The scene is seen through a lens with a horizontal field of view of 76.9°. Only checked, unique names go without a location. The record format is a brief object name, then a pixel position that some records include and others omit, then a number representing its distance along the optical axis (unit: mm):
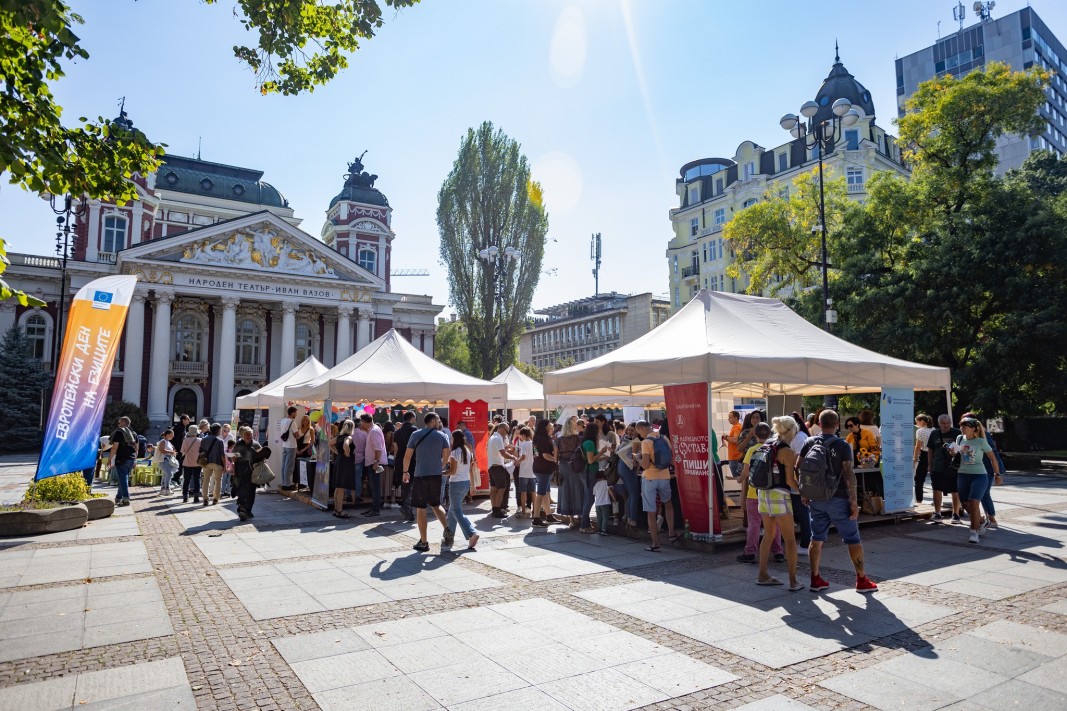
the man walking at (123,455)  13660
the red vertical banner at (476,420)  15172
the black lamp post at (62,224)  26748
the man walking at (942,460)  10664
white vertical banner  11156
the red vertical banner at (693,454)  9195
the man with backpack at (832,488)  6688
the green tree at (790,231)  30109
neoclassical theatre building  39562
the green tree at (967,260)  21422
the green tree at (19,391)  34625
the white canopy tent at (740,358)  9359
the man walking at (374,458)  12766
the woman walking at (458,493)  9250
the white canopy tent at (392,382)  13883
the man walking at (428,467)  9055
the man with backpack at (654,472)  9086
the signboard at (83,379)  11148
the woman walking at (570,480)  10961
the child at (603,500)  10405
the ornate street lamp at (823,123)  18844
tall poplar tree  38906
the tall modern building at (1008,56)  67062
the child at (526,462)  12250
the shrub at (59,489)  11422
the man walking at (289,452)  16156
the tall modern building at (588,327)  75000
